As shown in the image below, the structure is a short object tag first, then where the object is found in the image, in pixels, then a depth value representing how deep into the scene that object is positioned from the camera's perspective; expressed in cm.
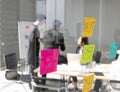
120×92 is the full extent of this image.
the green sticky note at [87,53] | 290
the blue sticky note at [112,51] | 397
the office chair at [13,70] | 505
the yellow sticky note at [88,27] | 292
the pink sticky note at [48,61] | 254
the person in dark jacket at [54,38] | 594
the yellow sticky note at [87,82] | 222
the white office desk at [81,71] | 406
